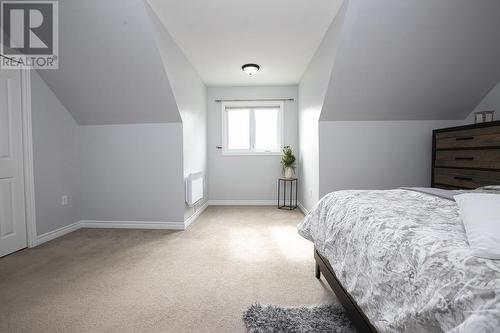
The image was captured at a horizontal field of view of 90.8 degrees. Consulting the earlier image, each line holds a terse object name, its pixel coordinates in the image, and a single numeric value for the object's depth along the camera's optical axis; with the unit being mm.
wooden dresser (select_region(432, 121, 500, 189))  2387
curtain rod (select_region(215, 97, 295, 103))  4797
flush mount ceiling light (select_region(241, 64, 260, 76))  3631
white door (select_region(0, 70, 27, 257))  2400
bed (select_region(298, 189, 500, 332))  628
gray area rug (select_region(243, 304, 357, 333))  1337
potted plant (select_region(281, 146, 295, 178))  4488
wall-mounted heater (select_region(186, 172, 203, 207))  3371
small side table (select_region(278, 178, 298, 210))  4586
